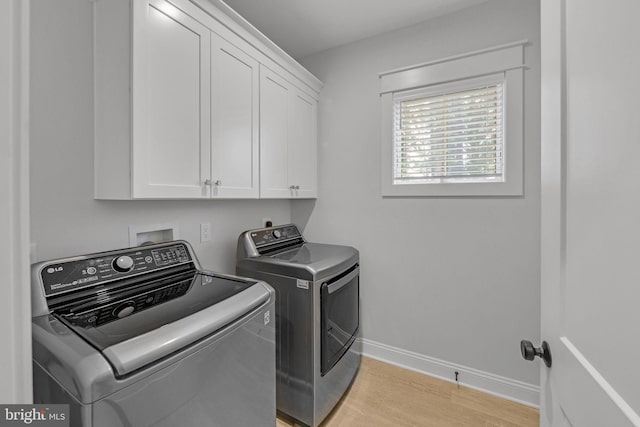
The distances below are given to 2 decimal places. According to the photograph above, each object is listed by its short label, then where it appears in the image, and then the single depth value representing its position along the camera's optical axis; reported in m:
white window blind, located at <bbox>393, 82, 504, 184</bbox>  1.91
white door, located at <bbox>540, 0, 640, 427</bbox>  0.48
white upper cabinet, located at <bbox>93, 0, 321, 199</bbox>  1.17
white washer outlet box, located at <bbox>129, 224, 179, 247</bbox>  1.43
